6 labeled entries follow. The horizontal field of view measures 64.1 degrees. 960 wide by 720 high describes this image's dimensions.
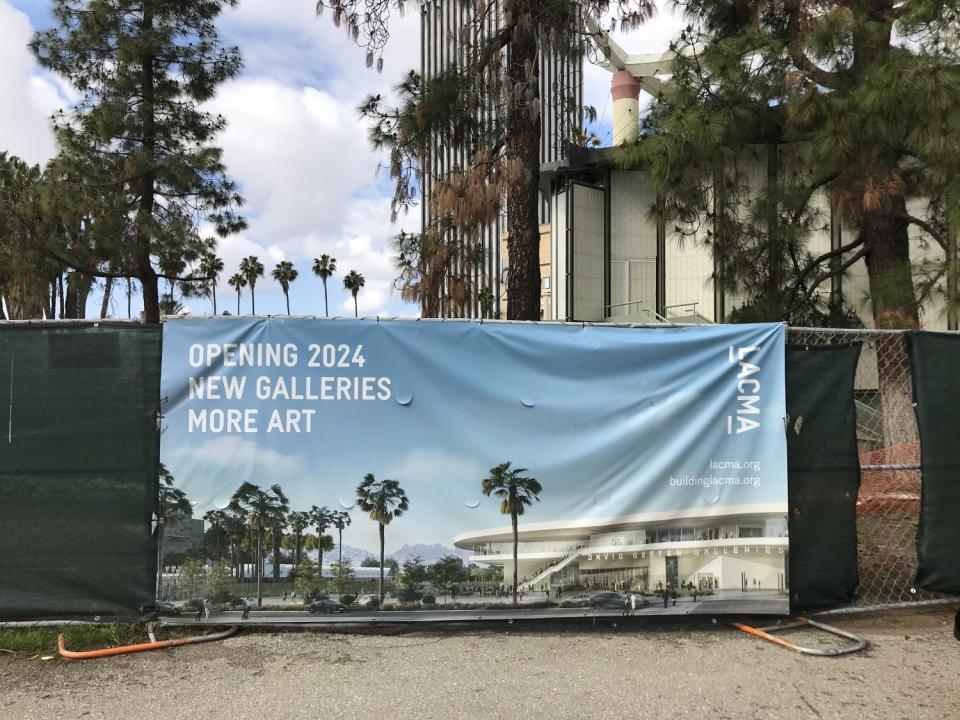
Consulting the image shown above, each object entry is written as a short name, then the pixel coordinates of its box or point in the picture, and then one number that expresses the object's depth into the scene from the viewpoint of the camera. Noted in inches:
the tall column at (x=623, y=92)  817.3
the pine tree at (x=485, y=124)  346.6
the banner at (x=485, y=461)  196.5
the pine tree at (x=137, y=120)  688.4
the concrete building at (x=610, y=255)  856.3
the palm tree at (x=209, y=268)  811.9
